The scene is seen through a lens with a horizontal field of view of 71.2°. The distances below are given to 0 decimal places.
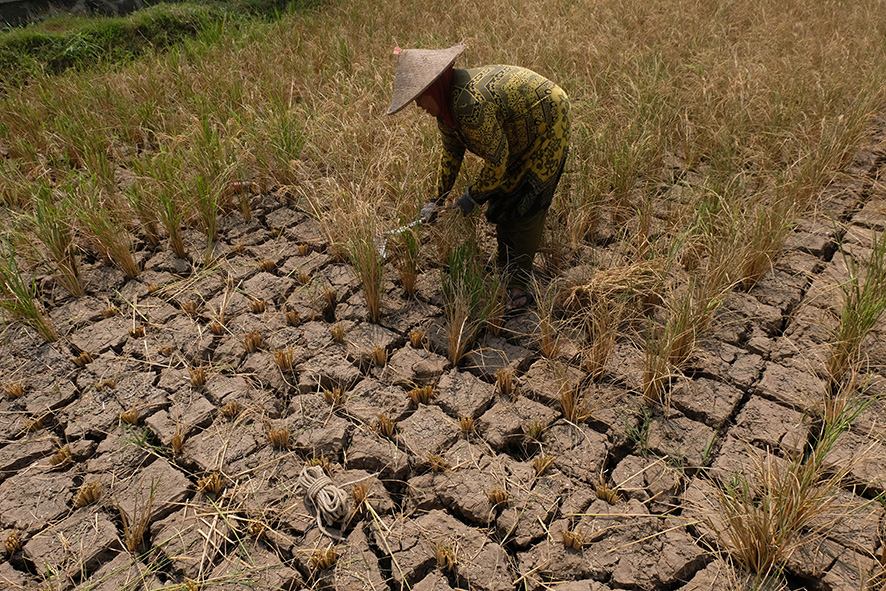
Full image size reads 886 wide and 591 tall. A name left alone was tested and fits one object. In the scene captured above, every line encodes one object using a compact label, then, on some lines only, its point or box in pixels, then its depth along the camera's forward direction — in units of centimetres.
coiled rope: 214
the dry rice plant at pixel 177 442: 243
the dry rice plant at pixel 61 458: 241
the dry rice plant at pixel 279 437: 243
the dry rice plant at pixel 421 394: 261
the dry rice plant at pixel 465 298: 277
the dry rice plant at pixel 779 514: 193
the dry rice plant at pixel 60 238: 312
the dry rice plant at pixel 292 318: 297
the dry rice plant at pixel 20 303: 289
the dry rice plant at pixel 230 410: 256
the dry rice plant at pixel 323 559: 204
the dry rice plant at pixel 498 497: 222
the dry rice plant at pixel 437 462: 235
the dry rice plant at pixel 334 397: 261
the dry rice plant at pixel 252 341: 285
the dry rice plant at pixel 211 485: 229
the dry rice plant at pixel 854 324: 256
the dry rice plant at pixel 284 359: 275
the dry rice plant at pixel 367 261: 297
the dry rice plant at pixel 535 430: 246
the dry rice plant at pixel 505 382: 264
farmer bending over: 267
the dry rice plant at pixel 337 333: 289
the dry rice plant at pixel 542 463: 233
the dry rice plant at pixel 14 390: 265
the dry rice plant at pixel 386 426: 248
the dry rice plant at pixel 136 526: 213
